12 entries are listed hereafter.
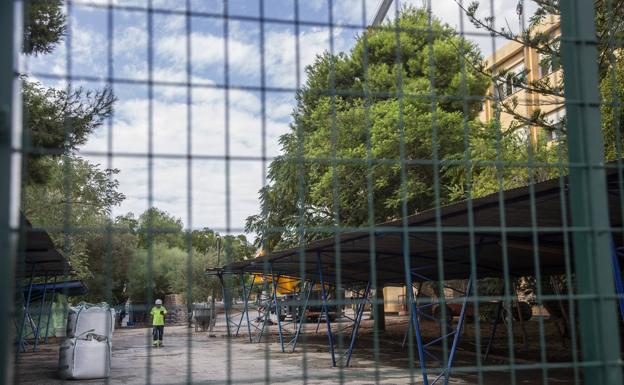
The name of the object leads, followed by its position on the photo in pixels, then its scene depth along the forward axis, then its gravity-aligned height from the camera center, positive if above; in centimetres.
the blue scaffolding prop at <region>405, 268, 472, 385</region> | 635 -52
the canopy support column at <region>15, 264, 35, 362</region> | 1562 +15
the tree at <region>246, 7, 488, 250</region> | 1711 +388
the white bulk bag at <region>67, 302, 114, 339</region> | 1124 -63
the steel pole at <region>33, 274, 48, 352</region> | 1850 -28
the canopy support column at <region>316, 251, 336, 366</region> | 1080 -4
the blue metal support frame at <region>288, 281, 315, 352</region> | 1662 -150
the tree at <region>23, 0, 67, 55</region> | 673 +275
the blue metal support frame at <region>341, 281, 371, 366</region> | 1133 -66
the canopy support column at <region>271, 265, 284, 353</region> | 1479 -84
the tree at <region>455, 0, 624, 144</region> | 797 +288
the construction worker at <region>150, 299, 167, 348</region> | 1213 -69
